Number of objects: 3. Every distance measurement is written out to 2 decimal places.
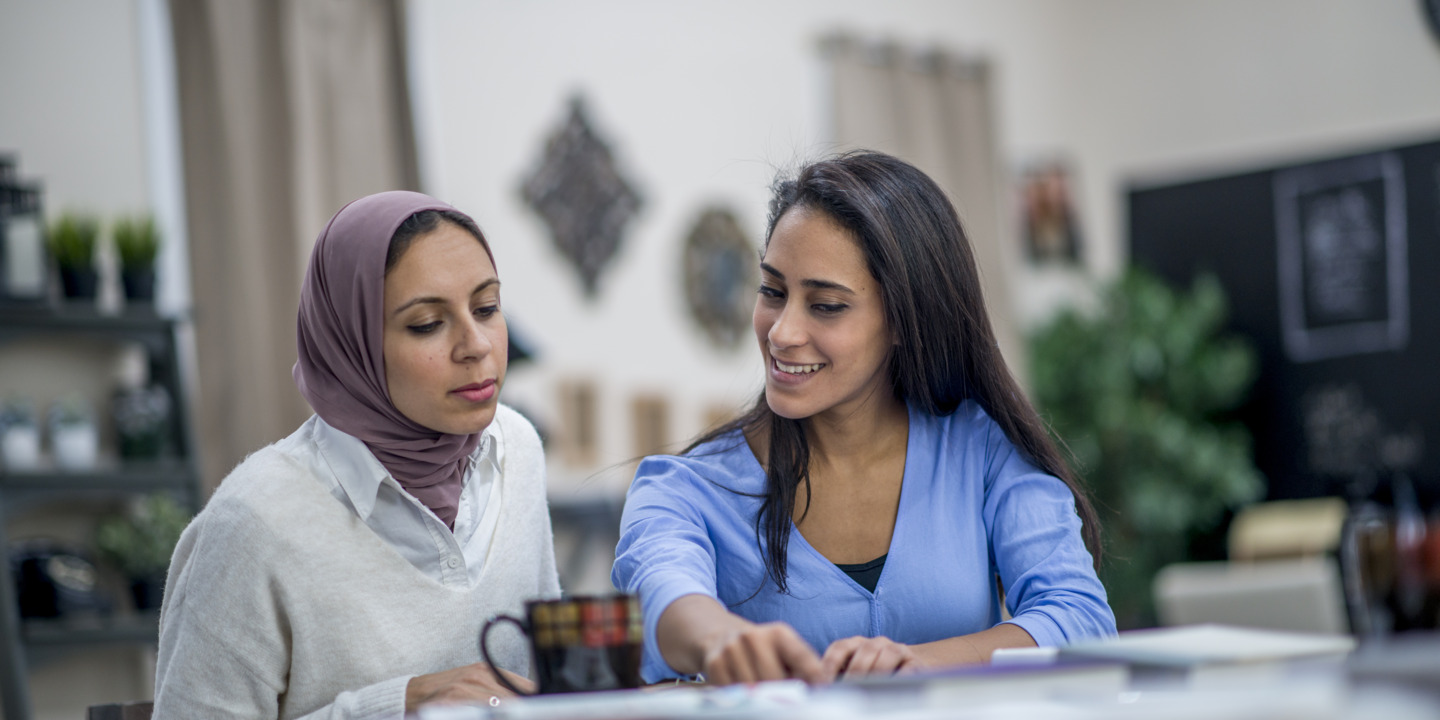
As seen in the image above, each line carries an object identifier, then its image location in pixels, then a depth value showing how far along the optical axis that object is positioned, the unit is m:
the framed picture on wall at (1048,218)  6.43
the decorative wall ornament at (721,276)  5.20
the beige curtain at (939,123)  5.68
